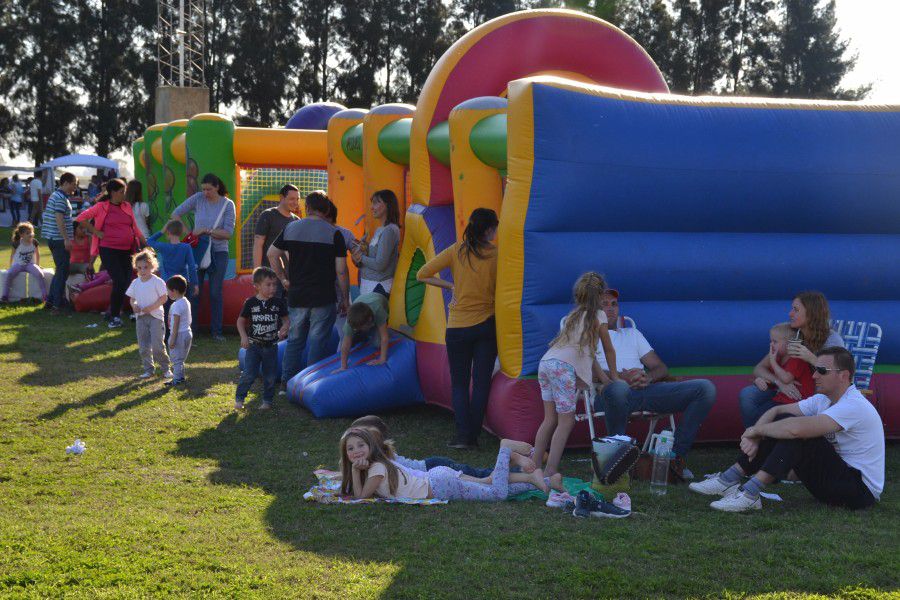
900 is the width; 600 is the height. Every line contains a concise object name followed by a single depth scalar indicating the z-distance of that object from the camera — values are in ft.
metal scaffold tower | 90.58
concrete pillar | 86.00
